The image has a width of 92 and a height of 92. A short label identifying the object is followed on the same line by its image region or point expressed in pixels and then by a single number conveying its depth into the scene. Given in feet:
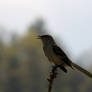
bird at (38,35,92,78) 62.80
